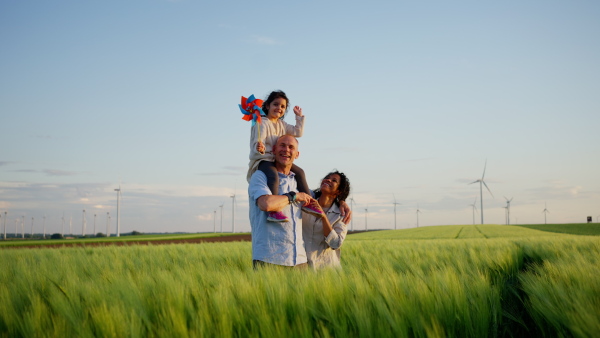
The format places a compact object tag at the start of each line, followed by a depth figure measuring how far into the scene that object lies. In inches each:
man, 173.8
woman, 206.4
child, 189.3
